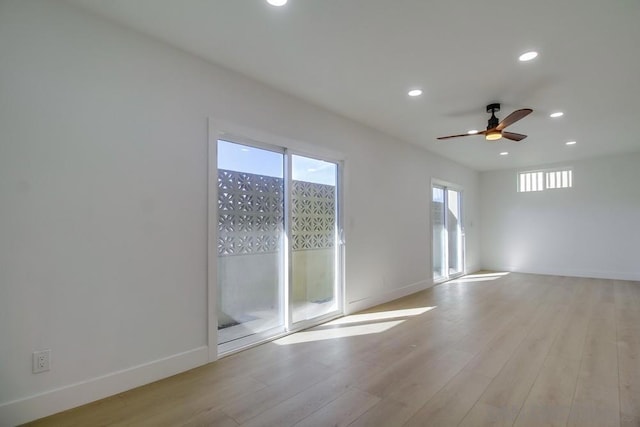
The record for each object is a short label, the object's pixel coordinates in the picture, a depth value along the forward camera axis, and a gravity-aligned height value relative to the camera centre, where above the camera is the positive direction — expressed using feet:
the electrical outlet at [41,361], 6.45 -2.84
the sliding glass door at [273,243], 10.00 -0.73
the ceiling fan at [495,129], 12.07 +3.66
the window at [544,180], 24.05 +3.32
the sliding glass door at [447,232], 21.71 -0.78
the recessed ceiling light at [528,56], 8.80 +4.72
